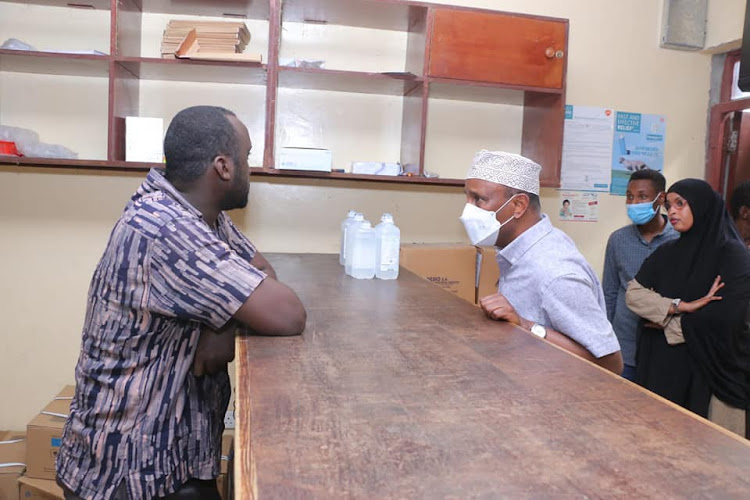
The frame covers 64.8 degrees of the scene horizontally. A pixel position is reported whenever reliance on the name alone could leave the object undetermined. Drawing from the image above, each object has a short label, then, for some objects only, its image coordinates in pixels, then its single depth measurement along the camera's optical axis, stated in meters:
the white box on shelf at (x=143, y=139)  2.60
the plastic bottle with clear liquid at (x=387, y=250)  2.13
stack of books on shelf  2.57
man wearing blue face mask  2.87
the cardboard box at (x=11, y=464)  2.42
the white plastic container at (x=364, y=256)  2.23
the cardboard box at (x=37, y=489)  2.35
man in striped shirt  1.19
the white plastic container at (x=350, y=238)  2.26
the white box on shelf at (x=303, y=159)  2.66
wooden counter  0.71
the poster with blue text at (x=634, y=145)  3.37
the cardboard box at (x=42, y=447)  2.39
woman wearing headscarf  2.32
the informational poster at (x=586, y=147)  3.30
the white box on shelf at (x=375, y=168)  2.82
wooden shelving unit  2.60
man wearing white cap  1.50
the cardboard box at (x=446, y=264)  2.69
